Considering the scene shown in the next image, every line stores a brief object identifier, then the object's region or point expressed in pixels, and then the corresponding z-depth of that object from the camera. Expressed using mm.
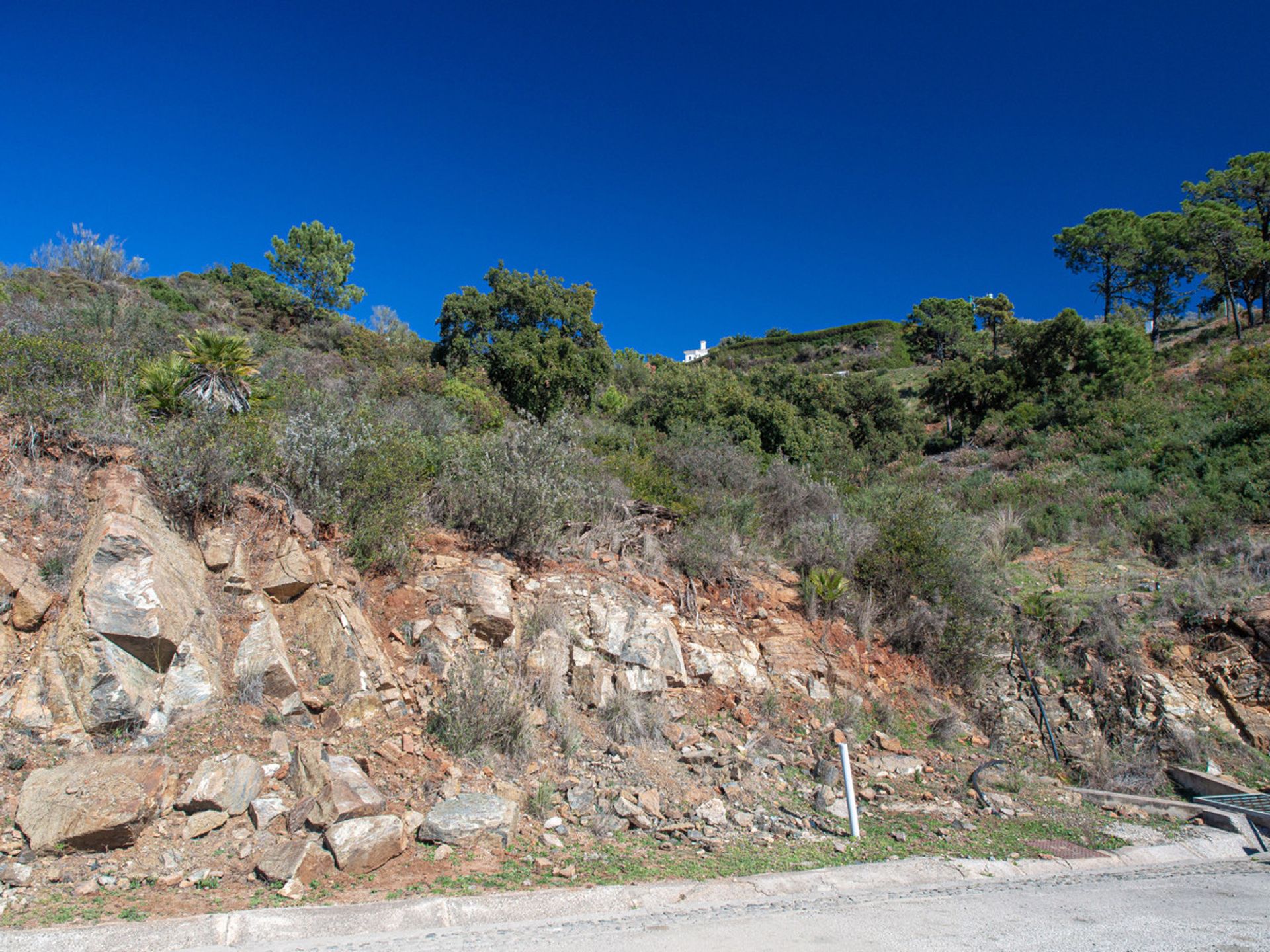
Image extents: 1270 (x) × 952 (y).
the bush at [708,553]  9656
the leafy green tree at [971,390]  25719
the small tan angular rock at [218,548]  6340
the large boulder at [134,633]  4754
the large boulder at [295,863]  4023
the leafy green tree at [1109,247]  31297
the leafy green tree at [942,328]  38469
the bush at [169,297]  22234
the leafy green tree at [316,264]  28812
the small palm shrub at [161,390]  7941
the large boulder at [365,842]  4270
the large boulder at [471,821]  4750
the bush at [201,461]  6516
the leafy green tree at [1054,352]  24812
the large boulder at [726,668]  8117
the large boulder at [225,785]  4426
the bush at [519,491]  8797
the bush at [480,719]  5836
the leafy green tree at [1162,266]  29545
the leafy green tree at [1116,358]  21938
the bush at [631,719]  6762
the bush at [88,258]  24719
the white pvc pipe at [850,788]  5656
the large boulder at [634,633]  7801
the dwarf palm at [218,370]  8430
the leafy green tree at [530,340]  20516
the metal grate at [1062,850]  5789
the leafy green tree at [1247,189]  27453
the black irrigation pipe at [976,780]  6797
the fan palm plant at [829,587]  9672
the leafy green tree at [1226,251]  26547
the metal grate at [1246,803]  6664
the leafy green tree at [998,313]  36531
